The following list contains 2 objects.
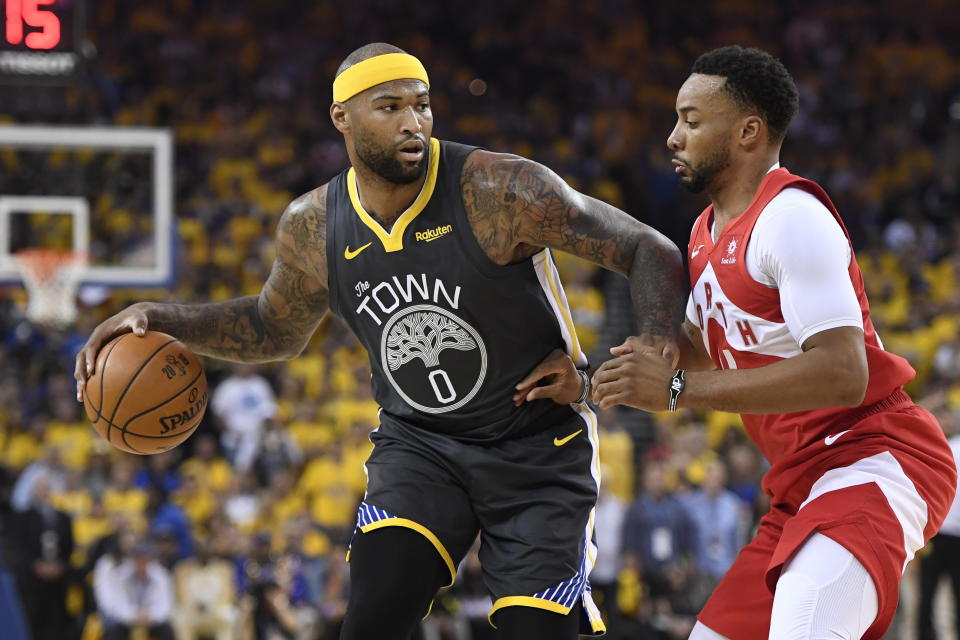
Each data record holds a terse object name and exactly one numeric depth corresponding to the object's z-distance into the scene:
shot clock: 15.62
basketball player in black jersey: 8.20
